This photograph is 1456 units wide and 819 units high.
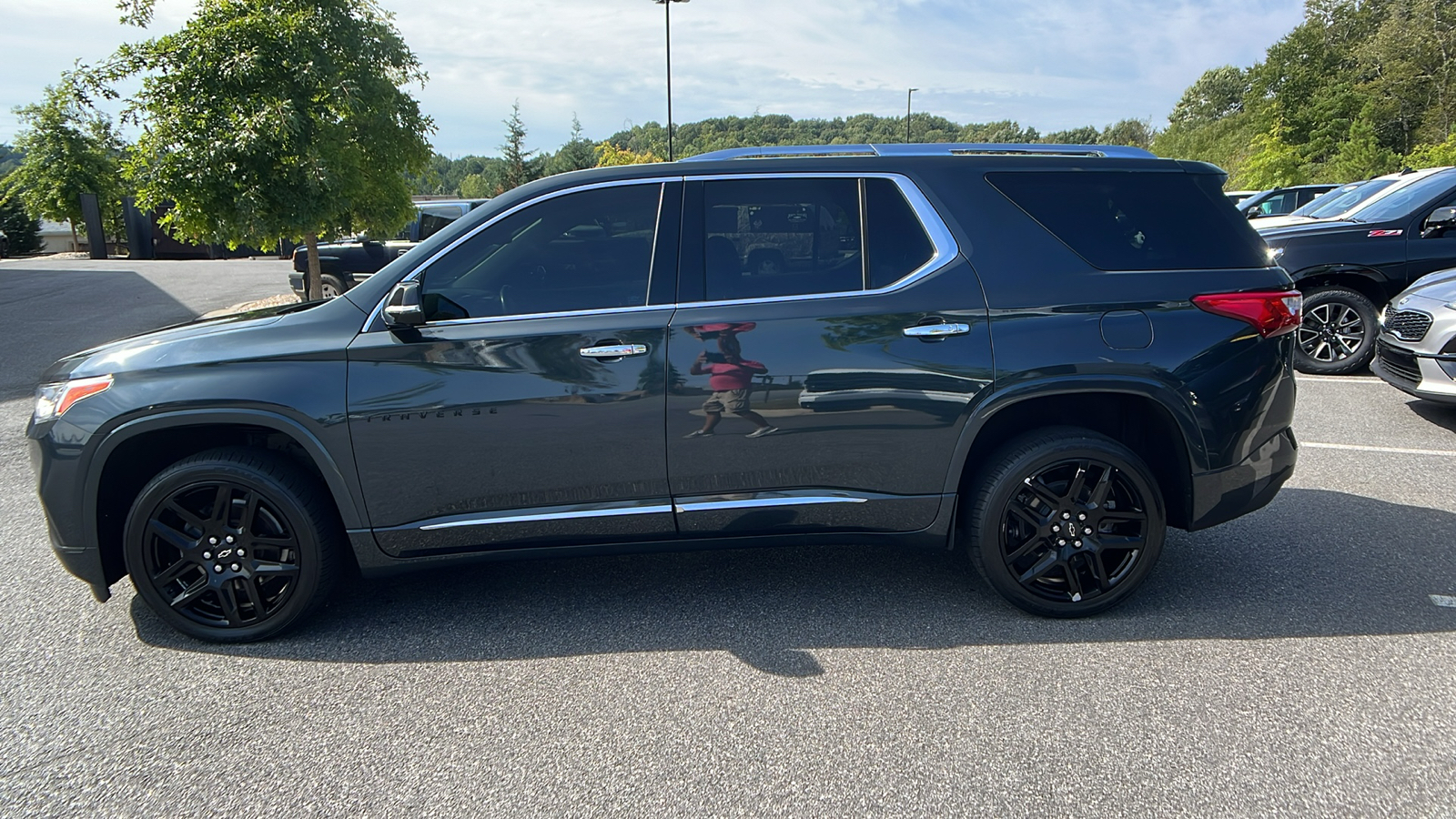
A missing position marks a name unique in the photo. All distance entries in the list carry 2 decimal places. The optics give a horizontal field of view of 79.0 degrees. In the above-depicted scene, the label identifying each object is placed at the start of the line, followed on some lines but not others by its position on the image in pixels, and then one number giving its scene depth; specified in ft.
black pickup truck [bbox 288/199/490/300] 48.62
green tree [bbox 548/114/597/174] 172.14
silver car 20.57
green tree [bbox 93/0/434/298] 31.53
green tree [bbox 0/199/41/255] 120.26
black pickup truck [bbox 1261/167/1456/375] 26.86
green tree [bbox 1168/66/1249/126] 310.86
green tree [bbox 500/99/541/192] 168.86
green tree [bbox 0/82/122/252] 119.05
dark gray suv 11.18
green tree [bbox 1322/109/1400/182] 114.83
